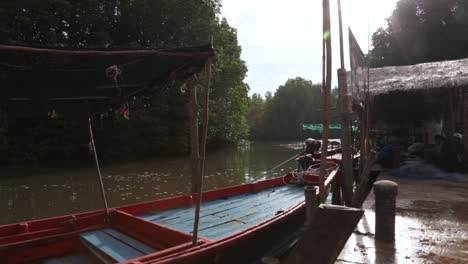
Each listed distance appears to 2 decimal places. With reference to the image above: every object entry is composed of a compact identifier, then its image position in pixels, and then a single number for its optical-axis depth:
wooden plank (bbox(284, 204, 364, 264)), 3.50
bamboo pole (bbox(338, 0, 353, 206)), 5.91
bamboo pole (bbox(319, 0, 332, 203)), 4.06
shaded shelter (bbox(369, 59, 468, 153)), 9.24
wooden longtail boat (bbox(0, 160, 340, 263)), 3.93
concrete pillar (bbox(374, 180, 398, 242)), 4.29
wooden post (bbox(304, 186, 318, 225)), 4.54
